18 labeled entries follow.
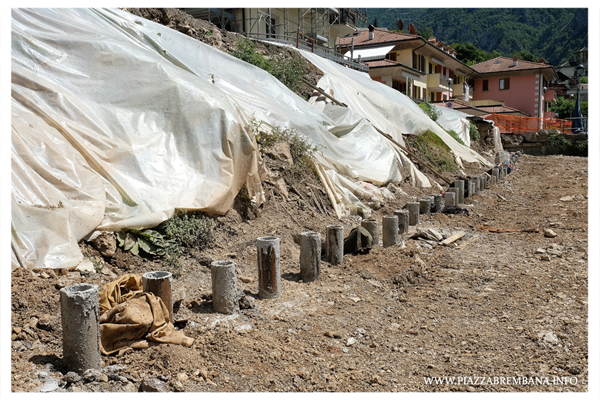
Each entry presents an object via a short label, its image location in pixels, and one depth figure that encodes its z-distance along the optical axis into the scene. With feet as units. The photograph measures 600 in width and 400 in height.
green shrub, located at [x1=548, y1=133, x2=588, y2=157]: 79.66
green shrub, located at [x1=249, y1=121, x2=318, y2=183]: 23.48
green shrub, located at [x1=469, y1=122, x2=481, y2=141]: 67.89
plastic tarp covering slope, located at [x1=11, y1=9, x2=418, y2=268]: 13.39
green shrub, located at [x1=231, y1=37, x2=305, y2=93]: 35.47
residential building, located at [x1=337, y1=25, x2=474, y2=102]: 91.61
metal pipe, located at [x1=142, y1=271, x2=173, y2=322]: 11.00
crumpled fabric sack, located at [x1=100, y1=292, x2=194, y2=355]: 10.09
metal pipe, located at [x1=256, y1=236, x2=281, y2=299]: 13.65
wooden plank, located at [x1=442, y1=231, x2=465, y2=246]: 21.11
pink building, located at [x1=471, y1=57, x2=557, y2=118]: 128.77
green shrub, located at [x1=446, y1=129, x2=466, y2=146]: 56.68
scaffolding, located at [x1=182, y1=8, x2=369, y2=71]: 67.72
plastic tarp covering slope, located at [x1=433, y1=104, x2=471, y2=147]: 62.44
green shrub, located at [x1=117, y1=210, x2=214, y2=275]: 15.03
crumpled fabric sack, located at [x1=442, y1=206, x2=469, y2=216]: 28.12
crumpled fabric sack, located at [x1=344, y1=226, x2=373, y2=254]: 18.65
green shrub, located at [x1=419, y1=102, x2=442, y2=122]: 60.08
